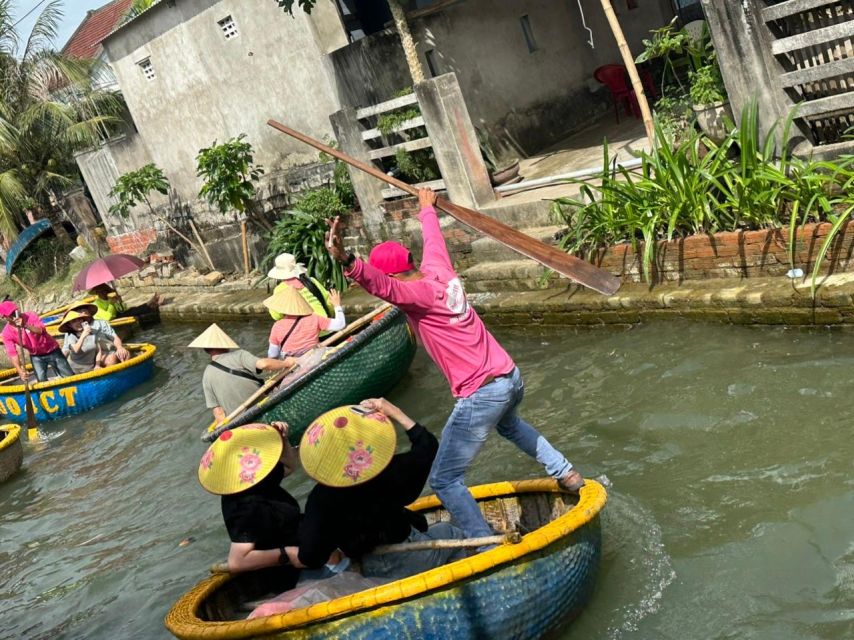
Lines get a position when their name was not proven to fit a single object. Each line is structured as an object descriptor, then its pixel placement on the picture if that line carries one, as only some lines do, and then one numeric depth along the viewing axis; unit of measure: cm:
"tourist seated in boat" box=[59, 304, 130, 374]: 1248
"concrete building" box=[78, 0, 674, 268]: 1354
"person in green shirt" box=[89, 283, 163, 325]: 1738
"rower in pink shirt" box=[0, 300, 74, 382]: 1250
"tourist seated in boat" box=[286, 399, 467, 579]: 443
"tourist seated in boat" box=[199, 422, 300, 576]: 471
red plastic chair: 1394
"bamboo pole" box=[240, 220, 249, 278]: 1609
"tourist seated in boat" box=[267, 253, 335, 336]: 880
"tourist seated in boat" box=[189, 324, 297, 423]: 806
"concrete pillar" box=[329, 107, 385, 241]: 1259
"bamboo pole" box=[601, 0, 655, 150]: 916
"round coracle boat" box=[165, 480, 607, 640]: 410
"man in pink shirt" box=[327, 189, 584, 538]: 488
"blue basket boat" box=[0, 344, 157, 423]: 1225
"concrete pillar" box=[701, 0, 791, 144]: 818
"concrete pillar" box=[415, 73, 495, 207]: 1124
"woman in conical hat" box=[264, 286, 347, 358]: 853
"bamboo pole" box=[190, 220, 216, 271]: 1758
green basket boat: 803
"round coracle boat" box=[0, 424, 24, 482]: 999
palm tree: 2252
